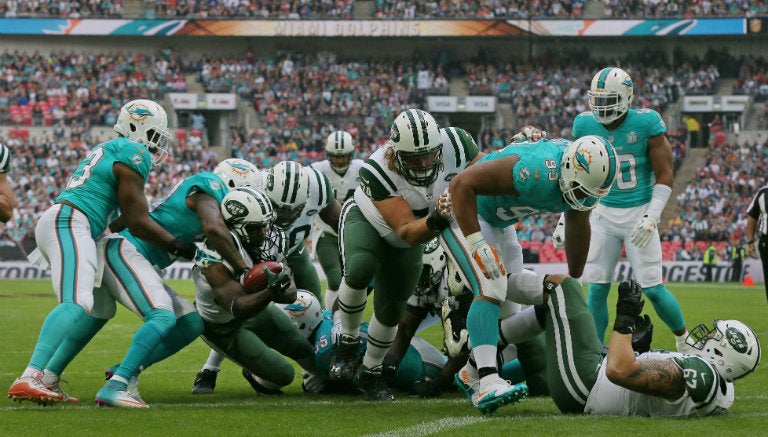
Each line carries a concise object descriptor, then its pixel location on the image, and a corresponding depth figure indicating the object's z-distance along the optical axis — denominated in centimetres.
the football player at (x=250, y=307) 1296
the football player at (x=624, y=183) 1706
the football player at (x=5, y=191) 1414
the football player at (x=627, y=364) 1059
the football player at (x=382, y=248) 1348
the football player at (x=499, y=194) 1148
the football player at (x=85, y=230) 1243
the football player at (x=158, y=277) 1270
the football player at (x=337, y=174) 2098
